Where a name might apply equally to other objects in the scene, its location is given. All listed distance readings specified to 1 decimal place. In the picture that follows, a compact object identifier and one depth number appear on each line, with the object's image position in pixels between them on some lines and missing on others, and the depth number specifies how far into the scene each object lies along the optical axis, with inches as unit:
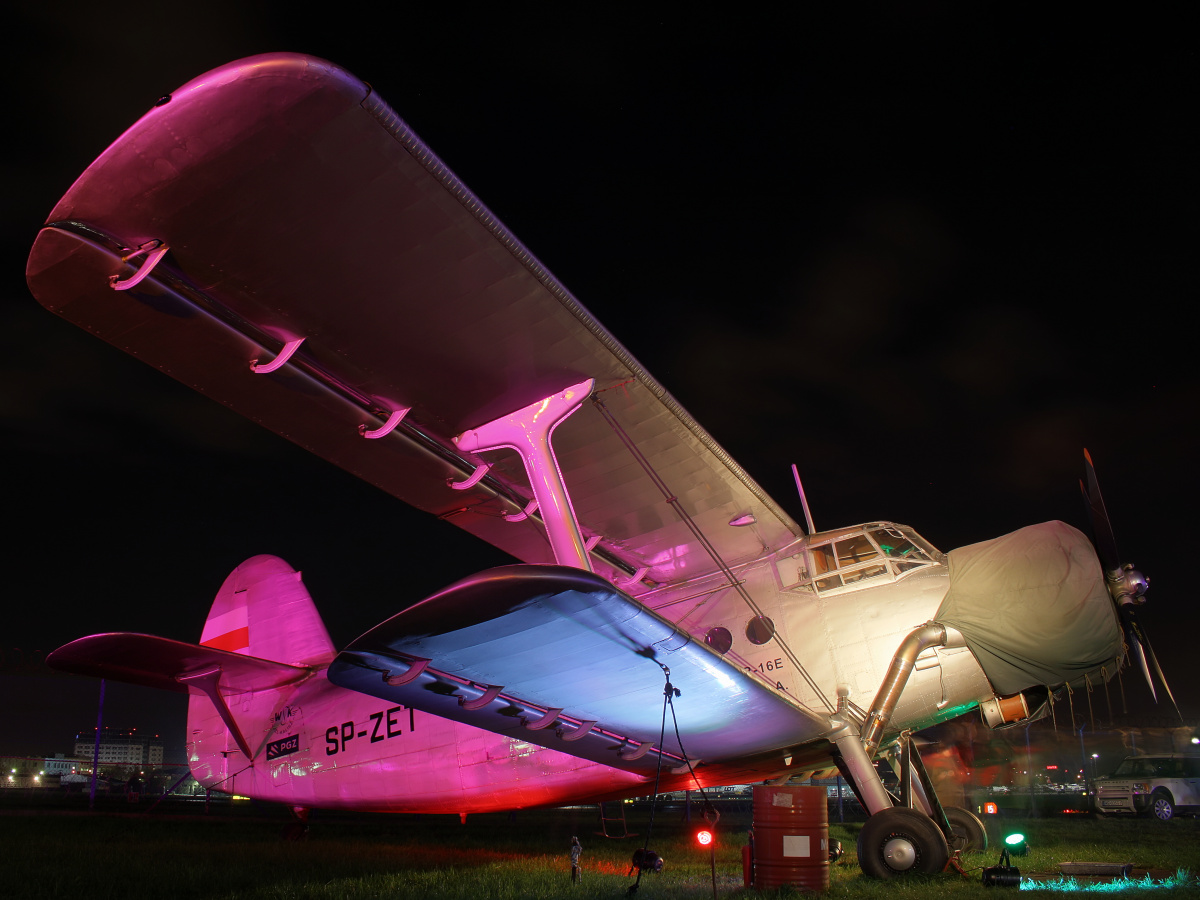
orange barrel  228.8
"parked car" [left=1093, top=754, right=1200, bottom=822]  761.0
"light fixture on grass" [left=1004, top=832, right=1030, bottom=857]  305.7
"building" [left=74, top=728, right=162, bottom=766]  5029.5
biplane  164.6
